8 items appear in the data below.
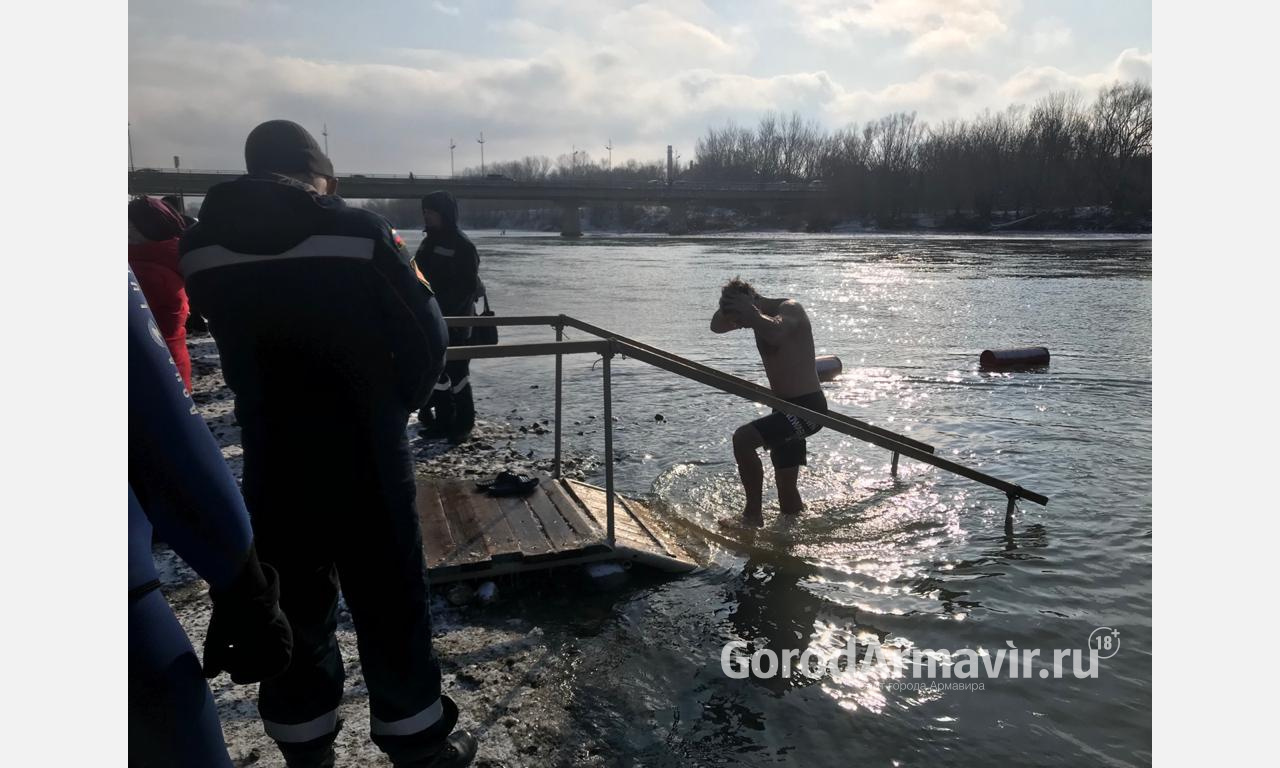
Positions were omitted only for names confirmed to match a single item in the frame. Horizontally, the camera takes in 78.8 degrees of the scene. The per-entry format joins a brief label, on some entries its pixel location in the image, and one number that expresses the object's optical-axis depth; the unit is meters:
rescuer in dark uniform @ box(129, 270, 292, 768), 1.57
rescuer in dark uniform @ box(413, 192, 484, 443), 6.80
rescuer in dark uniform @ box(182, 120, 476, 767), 2.25
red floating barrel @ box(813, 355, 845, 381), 10.11
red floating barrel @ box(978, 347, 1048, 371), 11.24
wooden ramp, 4.29
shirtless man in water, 5.23
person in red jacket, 4.52
